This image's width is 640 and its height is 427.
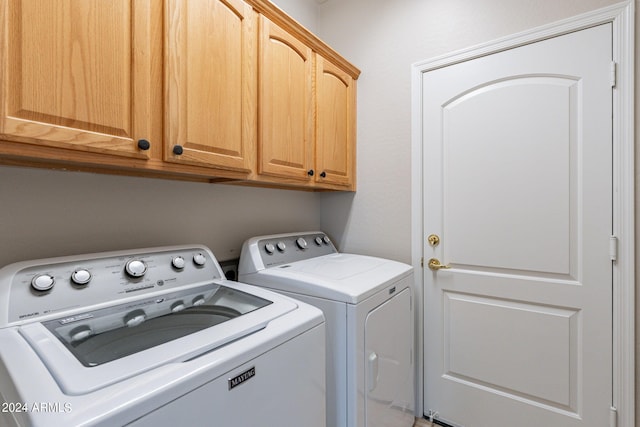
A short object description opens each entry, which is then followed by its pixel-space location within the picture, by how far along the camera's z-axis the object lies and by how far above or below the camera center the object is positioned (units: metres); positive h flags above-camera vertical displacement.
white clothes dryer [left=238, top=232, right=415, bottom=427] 1.17 -0.45
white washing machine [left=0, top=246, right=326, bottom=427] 0.57 -0.33
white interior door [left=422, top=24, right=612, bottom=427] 1.41 -0.12
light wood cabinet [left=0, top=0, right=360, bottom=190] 0.77 +0.42
